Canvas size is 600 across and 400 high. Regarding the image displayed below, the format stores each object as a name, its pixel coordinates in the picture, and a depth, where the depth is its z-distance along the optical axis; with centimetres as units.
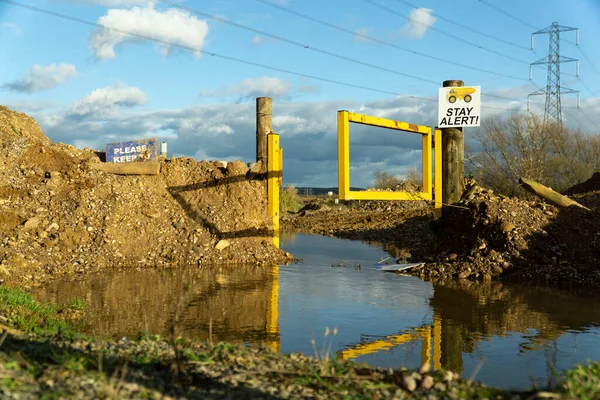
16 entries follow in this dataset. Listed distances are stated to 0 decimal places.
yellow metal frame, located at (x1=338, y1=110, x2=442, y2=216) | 1242
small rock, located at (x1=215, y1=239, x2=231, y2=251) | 1467
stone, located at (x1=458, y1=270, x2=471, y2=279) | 1282
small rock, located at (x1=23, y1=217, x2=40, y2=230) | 1347
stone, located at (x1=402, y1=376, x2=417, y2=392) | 448
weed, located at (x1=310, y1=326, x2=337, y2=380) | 473
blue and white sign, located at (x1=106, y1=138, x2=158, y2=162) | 1598
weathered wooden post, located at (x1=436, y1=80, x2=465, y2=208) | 1576
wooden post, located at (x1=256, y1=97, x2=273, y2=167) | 1570
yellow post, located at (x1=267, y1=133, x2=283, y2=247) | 1559
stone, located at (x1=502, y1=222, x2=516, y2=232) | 1331
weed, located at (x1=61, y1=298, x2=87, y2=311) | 856
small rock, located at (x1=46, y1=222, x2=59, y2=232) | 1361
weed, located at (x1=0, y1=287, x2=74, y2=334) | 709
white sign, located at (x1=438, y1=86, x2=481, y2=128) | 1555
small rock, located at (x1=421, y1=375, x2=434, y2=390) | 454
